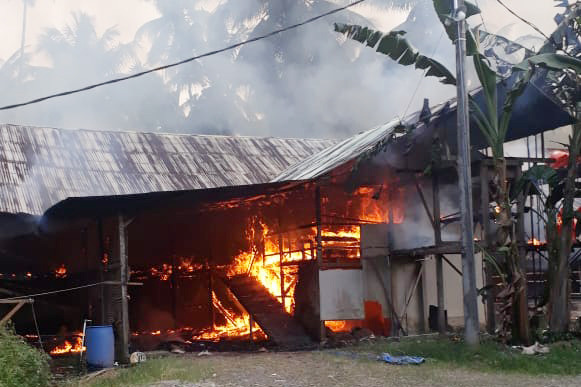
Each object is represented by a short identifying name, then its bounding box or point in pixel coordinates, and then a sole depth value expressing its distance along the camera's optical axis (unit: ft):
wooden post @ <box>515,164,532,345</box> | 40.96
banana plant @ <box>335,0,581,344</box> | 40.60
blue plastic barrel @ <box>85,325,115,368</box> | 39.81
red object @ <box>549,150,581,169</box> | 55.93
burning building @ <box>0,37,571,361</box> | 47.75
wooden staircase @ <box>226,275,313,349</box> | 50.65
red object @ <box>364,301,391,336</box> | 53.42
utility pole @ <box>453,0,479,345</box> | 39.27
